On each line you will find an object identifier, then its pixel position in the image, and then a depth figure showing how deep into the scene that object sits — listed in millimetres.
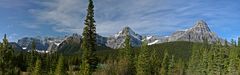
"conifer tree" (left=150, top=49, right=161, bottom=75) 47339
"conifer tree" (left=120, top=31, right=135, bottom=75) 43666
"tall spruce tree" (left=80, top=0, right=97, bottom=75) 23578
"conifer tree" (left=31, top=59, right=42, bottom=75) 36710
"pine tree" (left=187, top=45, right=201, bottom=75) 57742
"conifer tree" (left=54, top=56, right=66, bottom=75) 40348
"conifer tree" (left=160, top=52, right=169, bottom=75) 50020
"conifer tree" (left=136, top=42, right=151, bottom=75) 41771
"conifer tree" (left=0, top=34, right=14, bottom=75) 26259
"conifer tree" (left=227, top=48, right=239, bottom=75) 48380
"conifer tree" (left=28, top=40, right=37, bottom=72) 46702
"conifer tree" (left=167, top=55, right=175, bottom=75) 54433
